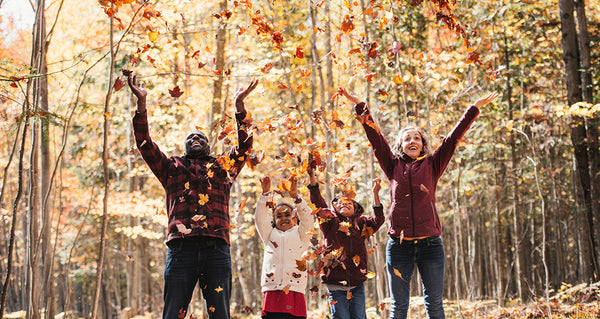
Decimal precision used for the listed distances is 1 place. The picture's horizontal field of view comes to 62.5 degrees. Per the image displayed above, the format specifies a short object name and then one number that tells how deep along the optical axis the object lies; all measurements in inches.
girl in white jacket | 150.9
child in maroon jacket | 152.4
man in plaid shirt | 123.1
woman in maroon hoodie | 132.8
